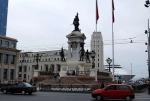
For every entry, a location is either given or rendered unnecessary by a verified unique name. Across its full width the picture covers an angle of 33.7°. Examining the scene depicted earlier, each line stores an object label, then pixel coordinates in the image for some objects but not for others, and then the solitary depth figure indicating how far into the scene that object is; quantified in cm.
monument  5093
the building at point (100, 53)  11970
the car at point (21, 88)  2879
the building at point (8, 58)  8819
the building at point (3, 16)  8338
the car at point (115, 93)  2250
